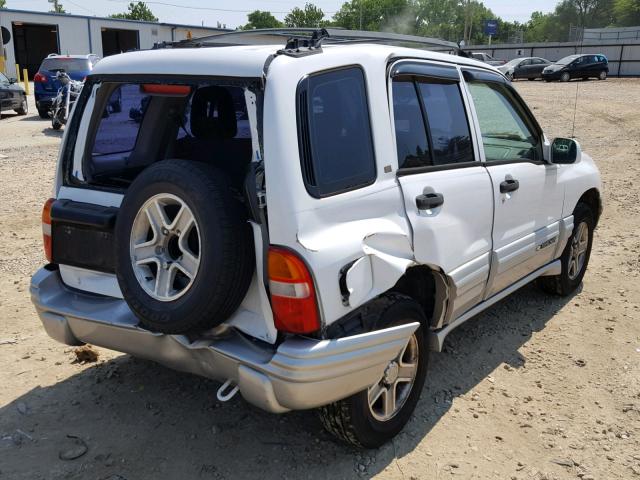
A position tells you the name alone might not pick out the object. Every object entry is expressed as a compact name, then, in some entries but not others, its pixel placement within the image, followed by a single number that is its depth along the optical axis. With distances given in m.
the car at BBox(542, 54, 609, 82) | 35.66
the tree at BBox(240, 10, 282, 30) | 90.38
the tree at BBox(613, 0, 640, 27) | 83.69
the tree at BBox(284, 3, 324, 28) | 76.25
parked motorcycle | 14.75
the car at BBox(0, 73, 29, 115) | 18.22
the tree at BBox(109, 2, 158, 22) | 85.78
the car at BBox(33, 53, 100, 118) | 17.88
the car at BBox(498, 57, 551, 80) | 38.50
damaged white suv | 2.68
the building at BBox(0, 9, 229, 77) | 42.91
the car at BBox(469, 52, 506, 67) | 33.56
